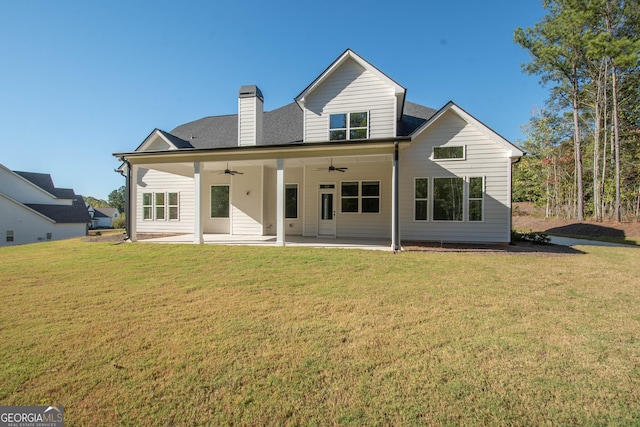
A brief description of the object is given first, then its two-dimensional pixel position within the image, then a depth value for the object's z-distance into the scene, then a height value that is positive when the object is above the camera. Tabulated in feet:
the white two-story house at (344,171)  35.12 +6.23
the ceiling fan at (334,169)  38.46 +6.33
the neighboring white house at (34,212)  95.09 -0.29
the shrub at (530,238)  37.93 -3.33
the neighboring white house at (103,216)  218.83 -3.56
